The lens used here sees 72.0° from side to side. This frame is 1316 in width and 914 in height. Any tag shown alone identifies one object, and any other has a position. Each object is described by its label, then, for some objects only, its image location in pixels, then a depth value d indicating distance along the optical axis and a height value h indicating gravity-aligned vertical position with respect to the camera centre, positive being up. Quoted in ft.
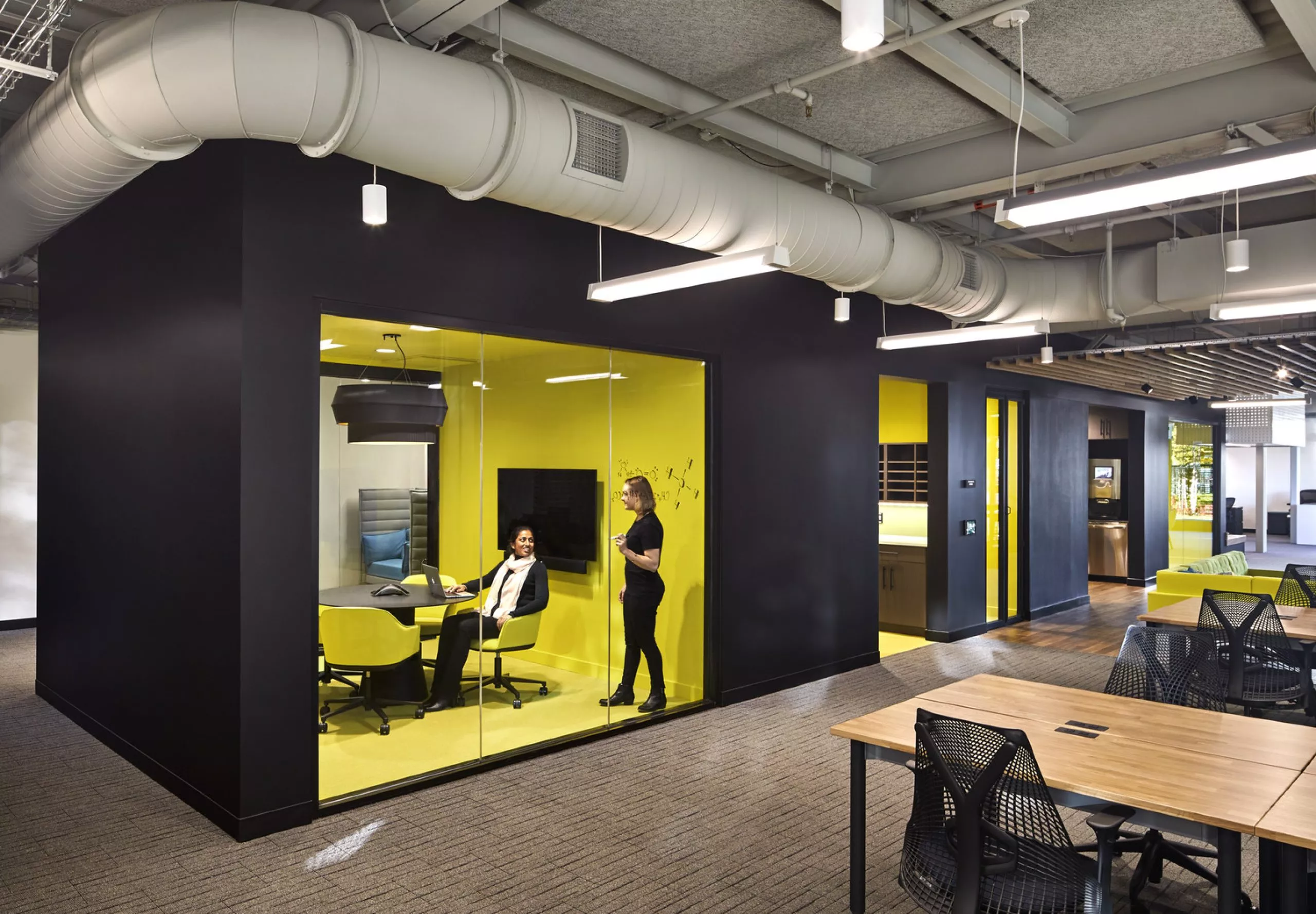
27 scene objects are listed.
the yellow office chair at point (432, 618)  17.25 -2.82
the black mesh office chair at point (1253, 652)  18.31 -3.76
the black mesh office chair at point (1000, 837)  8.89 -3.66
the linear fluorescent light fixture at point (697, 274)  14.99 +3.50
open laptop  17.02 -2.09
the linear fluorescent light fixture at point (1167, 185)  9.93 +3.41
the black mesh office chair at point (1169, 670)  14.52 -3.23
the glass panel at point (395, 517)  15.67 -0.83
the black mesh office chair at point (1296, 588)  23.22 -3.02
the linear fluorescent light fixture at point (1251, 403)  44.47 +3.44
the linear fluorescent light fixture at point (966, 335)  21.63 +3.45
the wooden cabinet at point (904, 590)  32.22 -4.31
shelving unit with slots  35.47 -0.10
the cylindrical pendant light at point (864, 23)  7.15 +3.56
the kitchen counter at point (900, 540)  33.27 -2.63
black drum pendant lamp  15.90 +1.06
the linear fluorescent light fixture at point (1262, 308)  19.98 +3.65
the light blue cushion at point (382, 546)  16.16 -1.37
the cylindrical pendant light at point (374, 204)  12.51 +3.70
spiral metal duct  10.43 +4.53
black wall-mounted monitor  18.34 -0.86
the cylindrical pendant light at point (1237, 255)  17.72 +4.24
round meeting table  16.42 -2.80
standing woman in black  20.84 -2.67
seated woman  17.51 -2.81
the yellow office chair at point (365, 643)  16.06 -3.17
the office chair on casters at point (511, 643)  18.17 -3.53
